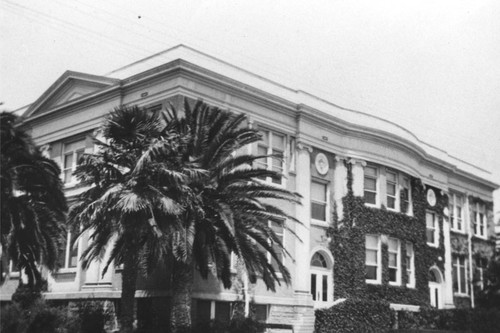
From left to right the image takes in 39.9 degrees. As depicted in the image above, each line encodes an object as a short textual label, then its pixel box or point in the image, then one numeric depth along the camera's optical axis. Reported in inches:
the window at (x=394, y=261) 1530.5
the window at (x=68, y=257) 1309.1
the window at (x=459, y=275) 1803.9
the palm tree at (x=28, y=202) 834.2
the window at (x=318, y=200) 1412.4
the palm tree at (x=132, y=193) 844.0
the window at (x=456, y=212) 1832.9
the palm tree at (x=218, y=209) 888.3
